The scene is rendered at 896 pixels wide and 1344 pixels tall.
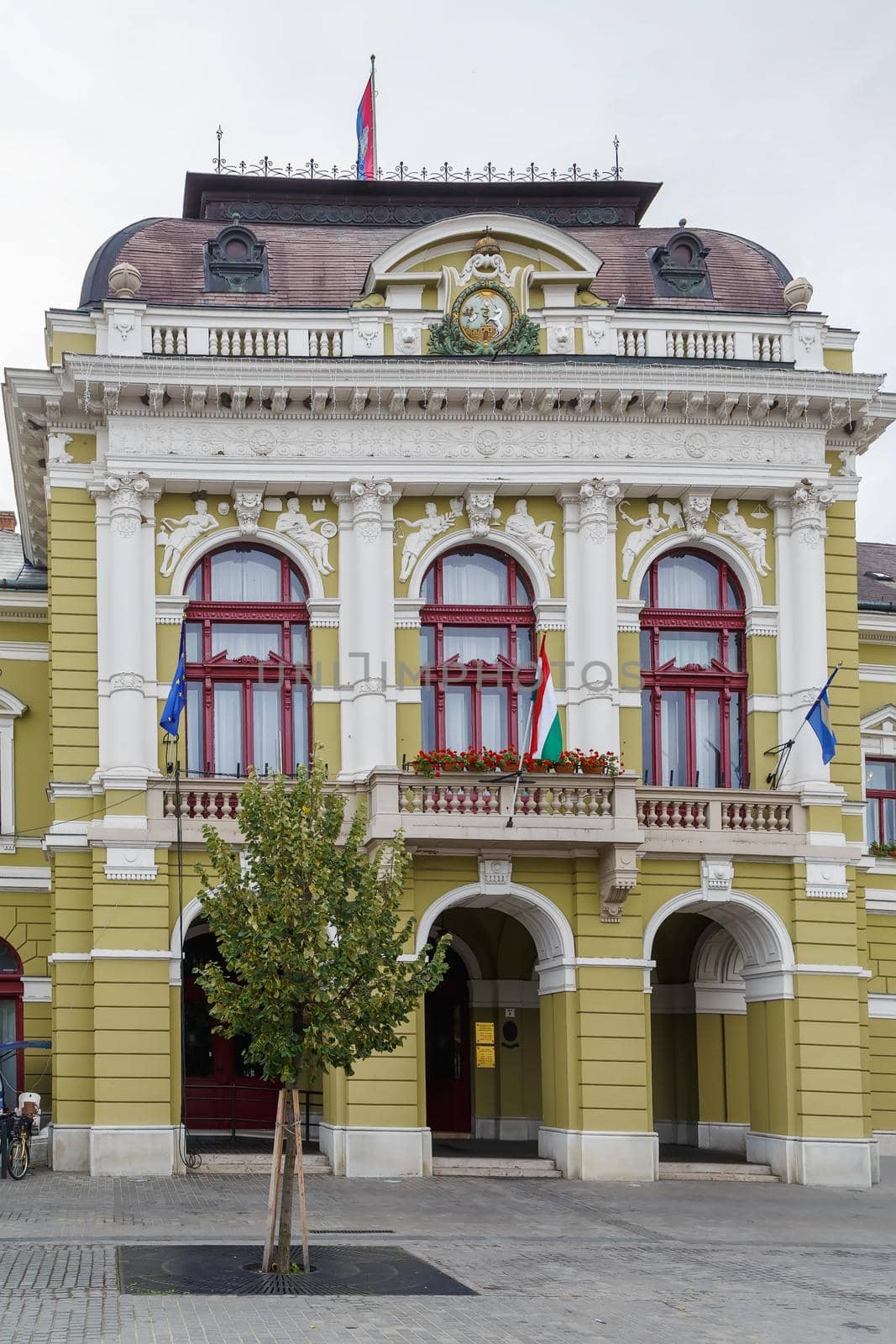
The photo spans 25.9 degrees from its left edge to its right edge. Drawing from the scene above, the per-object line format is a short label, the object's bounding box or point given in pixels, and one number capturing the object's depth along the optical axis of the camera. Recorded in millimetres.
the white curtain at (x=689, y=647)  35250
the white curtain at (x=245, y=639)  34188
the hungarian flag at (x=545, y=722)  31781
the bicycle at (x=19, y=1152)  30125
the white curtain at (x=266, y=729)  34125
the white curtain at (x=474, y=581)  34906
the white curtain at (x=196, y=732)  33750
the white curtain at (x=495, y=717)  34562
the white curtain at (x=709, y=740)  35000
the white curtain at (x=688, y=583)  35438
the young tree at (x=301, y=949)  20797
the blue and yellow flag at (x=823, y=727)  33000
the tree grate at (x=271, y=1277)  19750
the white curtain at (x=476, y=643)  34719
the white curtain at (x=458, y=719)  34469
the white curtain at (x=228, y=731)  34062
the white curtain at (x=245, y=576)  34344
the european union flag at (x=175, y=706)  31750
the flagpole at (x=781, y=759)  34344
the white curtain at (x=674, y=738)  34906
